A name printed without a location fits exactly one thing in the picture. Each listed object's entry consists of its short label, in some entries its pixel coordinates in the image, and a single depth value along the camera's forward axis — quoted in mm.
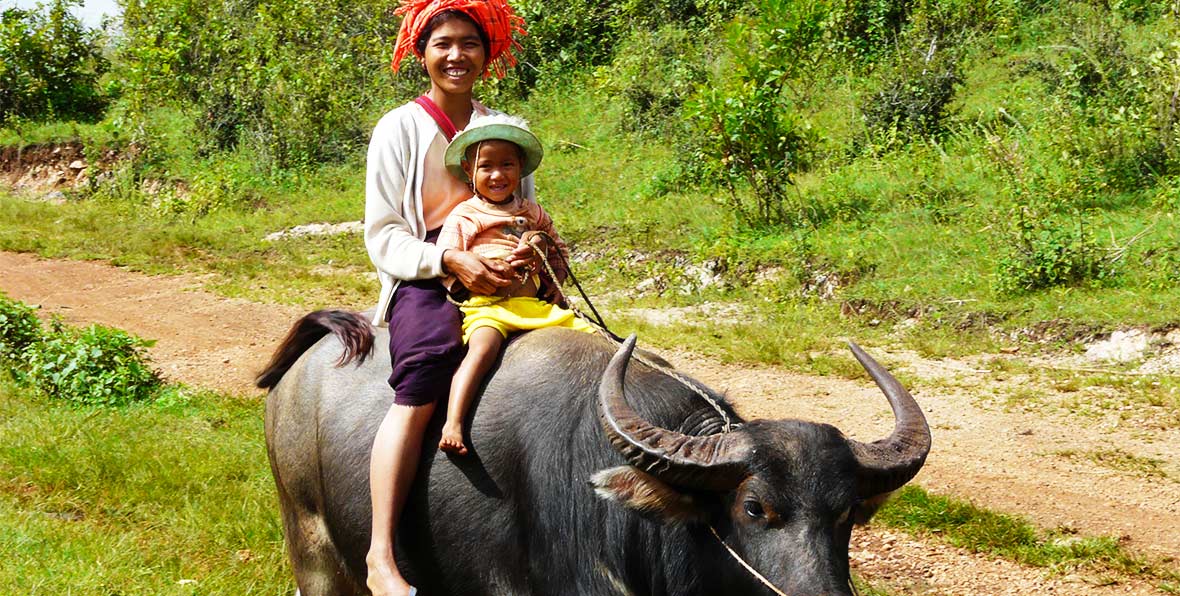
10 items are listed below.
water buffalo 2734
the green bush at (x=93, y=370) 7062
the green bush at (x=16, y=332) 7504
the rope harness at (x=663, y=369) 2699
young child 3383
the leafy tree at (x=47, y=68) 18938
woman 3344
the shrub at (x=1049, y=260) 8453
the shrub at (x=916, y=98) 11812
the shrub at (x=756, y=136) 10891
